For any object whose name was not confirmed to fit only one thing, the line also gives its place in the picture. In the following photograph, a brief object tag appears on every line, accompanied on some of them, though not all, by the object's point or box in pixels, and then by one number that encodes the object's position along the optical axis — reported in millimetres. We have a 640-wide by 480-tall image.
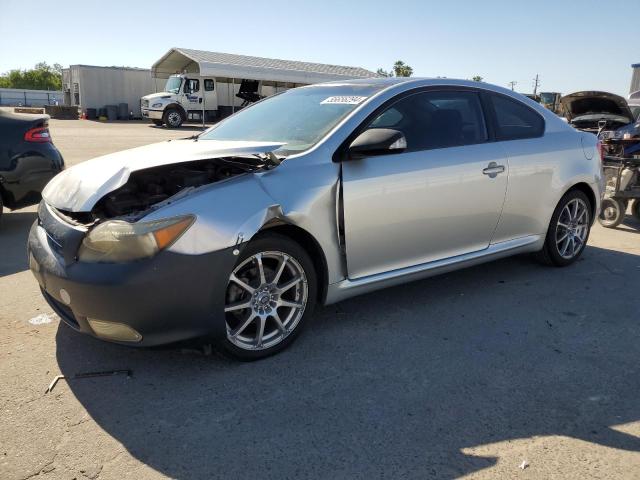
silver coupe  2777
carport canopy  28219
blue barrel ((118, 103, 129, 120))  34000
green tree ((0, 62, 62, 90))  120375
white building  33500
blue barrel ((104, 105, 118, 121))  33219
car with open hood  7898
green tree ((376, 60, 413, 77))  67838
